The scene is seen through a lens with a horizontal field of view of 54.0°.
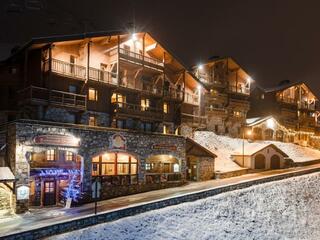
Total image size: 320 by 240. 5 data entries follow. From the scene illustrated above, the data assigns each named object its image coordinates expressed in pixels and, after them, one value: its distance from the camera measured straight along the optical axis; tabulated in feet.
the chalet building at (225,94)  171.63
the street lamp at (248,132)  185.68
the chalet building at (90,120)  86.28
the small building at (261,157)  148.97
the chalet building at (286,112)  197.28
